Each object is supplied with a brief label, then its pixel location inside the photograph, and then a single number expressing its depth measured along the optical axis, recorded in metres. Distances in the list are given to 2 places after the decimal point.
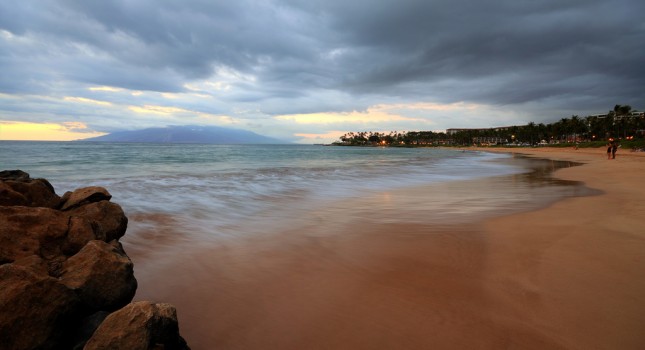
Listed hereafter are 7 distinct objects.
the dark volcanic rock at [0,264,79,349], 2.65
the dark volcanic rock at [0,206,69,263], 3.90
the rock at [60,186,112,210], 5.80
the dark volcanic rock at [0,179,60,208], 5.24
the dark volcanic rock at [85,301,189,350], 2.49
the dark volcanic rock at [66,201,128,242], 5.39
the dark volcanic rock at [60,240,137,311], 3.29
